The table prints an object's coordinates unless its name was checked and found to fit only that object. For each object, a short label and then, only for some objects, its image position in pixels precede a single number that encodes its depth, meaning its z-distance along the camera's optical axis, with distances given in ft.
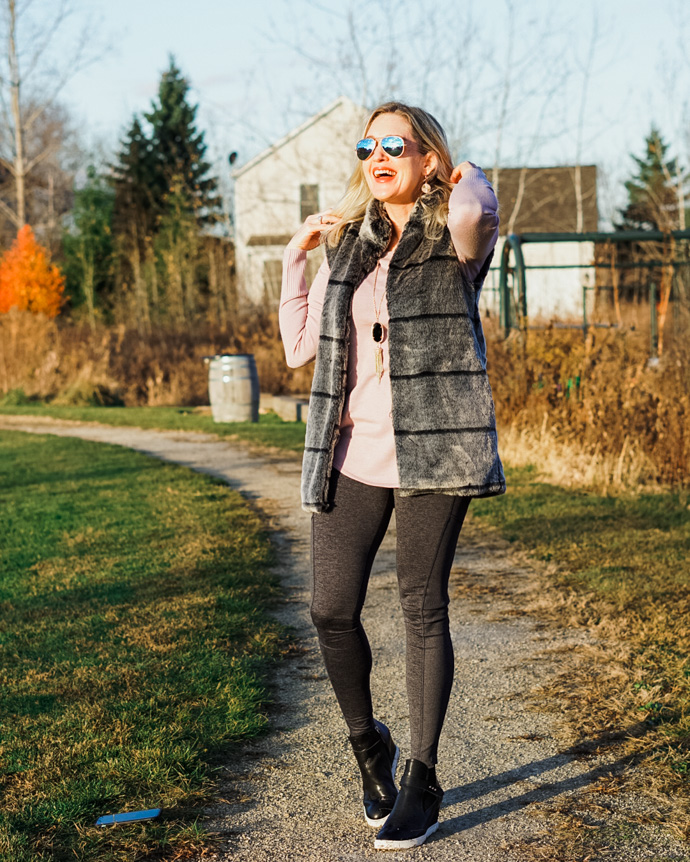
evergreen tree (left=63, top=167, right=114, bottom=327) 127.62
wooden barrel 49.75
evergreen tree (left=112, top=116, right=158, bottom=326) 125.70
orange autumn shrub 95.91
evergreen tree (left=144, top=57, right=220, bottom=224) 150.71
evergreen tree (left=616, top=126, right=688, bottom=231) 124.67
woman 9.20
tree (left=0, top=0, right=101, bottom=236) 110.73
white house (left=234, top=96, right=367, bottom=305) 61.00
